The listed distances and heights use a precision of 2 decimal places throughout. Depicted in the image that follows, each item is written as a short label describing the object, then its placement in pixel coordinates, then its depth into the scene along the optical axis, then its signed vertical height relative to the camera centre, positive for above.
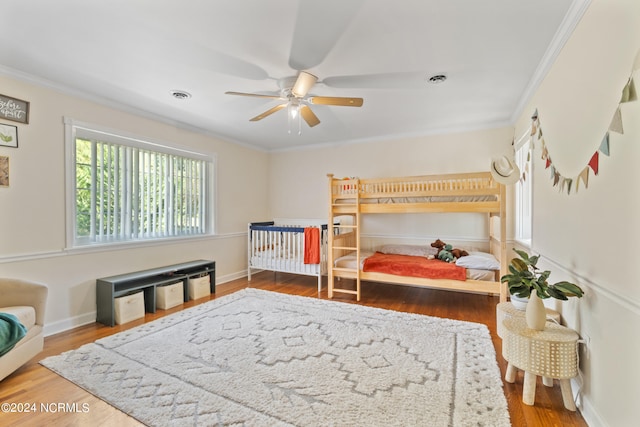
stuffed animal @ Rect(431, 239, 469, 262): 3.73 -0.55
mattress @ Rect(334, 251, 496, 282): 3.37 -0.72
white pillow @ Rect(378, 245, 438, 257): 4.21 -0.58
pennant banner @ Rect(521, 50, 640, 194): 1.26 +0.39
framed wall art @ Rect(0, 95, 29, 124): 2.52 +0.93
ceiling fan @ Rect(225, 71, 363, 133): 2.45 +1.11
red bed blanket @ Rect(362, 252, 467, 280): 3.43 -0.70
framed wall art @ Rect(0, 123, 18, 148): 2.52 +0.69
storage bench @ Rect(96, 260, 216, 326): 3.03 -0.86
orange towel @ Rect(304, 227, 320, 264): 4.25 -0.50
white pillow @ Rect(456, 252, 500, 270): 3.36 -0.60
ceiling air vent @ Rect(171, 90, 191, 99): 2.99 +1.27
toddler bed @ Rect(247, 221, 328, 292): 4.27 -0.60
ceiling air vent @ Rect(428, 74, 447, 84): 2.66 +1.29
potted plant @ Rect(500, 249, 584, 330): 1.70 -0.49
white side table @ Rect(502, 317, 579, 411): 1.64 -0.85
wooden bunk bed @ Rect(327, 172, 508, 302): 3.32 +0.13
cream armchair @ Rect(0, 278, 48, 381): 2.04 -0.75
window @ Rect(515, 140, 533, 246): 3.31 +0.18
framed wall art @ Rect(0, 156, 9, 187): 2.52 +0.36
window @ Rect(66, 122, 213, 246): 3.10 +0.29
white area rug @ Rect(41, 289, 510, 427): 1.65 -1.17
